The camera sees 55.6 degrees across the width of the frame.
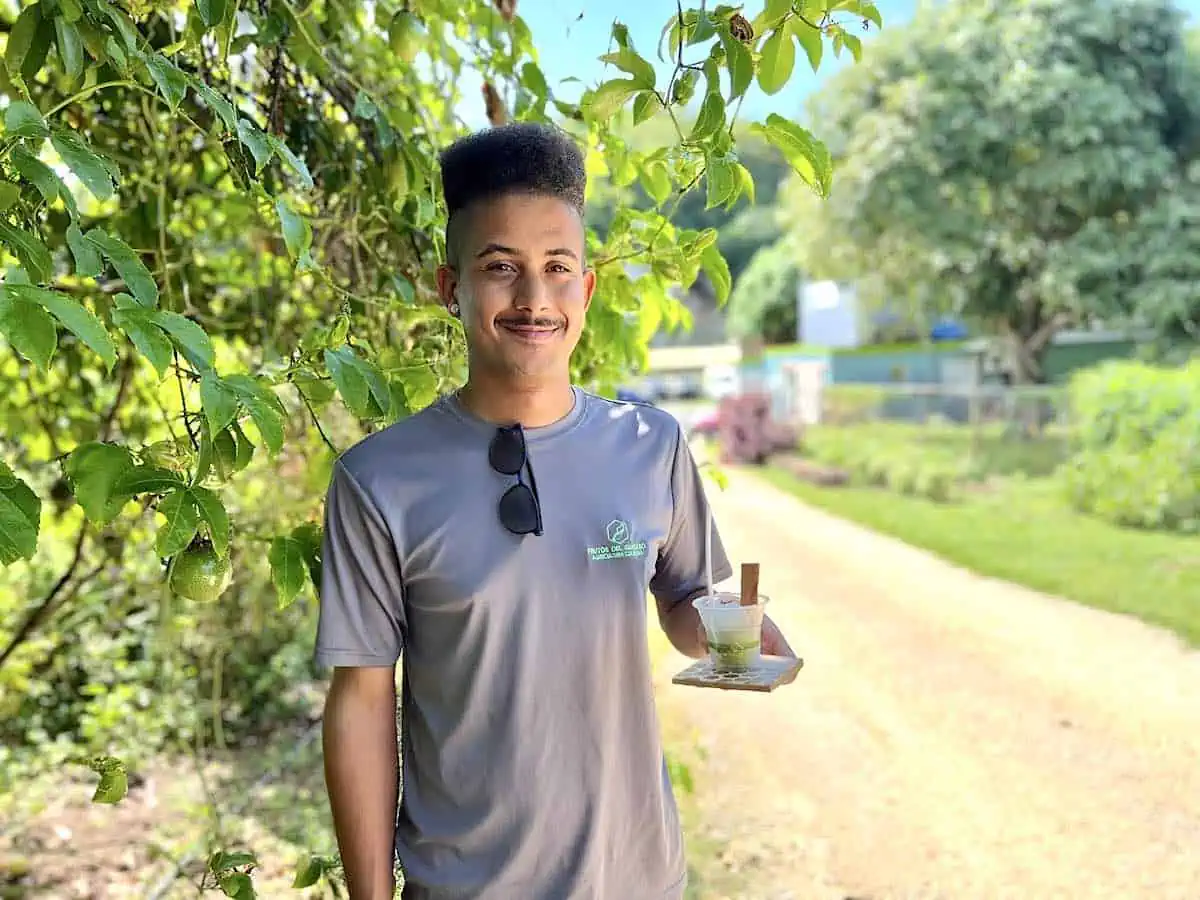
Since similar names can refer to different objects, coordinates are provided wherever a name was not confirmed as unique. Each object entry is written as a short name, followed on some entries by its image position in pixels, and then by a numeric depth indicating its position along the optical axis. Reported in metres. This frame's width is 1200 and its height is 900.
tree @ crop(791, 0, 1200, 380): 10.51
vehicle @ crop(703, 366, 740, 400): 20.67
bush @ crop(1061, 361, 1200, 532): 6.95
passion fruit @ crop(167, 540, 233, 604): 1.10
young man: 1.06
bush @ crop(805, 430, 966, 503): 9.32
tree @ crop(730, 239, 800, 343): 22.73
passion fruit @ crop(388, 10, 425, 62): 1.62
